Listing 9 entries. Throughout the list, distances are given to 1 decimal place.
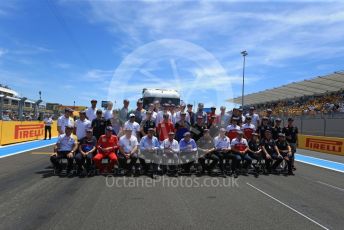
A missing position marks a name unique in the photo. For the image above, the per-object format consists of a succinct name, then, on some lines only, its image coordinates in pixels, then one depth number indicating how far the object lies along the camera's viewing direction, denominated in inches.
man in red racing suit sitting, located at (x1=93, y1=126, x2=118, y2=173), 412.5
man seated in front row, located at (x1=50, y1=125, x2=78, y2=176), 410.0
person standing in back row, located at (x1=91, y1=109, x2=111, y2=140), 448.1
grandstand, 1233.4
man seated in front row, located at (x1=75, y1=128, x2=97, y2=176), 410.3
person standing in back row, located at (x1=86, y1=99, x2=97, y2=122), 462.6
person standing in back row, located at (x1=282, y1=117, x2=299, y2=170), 512.4
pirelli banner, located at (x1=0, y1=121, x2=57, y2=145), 772.6
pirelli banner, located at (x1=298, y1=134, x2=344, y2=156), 775.1
